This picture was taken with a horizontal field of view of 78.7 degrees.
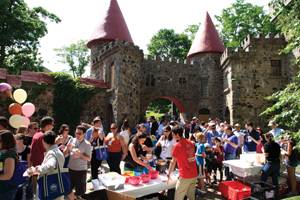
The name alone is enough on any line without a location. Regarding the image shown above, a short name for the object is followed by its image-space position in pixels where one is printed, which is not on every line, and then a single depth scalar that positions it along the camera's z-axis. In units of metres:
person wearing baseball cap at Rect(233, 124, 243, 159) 6.66
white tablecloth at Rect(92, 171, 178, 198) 3.21
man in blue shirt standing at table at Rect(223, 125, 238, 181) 5.69
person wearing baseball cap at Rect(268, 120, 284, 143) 6.21
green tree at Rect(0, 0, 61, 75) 13.84
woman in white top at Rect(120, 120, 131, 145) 6.01
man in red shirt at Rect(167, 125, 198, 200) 3.56
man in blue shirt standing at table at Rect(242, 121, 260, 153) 6.27
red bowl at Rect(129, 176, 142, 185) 3.38
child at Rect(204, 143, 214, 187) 5.42
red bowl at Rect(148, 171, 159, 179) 3.71
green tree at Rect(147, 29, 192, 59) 27.42
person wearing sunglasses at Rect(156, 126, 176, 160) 5.04
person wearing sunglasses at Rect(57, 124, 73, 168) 4.57
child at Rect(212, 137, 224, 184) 5.65
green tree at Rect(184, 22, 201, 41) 27.77
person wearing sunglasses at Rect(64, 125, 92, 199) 3.80
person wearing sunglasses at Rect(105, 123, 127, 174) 4.91
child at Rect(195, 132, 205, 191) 4.89
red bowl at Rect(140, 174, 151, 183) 3.48
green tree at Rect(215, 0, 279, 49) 21.30
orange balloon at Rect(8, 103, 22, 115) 6.46
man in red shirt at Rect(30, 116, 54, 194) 3.82
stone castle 10.44
